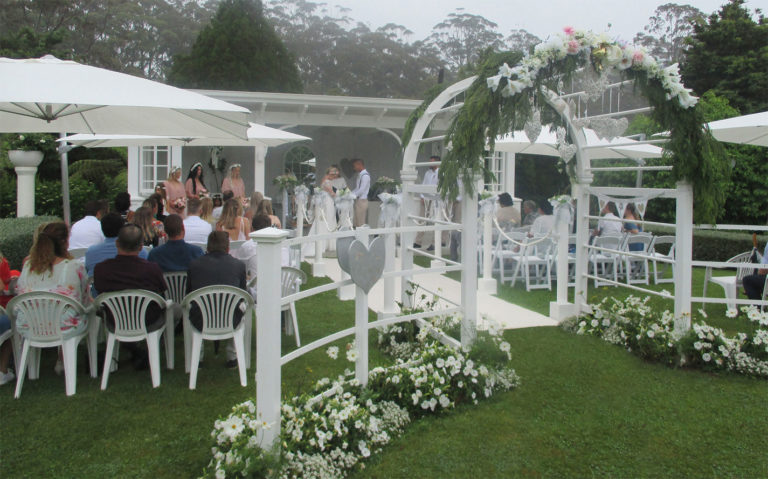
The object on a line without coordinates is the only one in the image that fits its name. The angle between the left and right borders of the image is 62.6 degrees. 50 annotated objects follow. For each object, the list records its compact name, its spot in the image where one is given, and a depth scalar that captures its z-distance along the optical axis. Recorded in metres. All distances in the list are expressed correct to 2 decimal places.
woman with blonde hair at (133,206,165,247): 5.96
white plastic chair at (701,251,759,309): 6.82
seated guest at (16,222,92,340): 4.43
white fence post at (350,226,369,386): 3.86
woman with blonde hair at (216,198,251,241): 6.22
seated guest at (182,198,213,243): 6.22
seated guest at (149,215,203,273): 5.02
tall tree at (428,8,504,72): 51.22
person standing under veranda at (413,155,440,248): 11.49
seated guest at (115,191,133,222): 6.96
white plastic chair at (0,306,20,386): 4.34
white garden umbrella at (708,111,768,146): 5.80
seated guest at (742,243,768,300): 6.40
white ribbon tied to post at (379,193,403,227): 8.04
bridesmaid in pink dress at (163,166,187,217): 9.17
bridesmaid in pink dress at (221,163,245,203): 10.36
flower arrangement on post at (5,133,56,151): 11.48
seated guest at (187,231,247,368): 4.57
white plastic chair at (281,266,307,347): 5.12
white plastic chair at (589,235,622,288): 8.39
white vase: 10.53
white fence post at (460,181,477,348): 4.84
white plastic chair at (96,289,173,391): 4.31
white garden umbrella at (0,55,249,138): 3.85
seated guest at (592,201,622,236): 8.91
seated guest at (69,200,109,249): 6.21
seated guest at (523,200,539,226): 10.41
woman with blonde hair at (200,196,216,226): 6.93
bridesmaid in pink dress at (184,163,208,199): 9.95
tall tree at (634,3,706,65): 42.16
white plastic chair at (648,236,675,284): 8.71
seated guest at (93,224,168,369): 4.42
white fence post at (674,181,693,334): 5.15
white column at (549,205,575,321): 6.63
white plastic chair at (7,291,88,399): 4.16
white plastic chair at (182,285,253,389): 4.39
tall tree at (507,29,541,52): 52.22
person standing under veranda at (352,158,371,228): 11.51
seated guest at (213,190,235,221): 8.66
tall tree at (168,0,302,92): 27.31
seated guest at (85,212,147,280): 5.13
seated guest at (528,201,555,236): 9.15
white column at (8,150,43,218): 10.71
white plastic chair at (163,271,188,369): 4.83
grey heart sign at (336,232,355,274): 3.82
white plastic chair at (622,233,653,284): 8.53
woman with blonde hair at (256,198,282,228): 7.58
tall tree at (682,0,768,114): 20.00
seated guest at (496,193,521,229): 9.77
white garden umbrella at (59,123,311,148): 8.52
